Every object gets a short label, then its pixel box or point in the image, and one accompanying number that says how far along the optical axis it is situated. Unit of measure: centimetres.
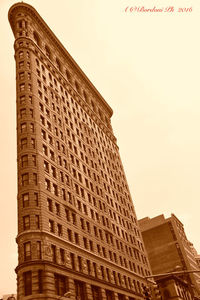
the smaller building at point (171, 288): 8181
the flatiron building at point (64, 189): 4188
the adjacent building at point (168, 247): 10981
